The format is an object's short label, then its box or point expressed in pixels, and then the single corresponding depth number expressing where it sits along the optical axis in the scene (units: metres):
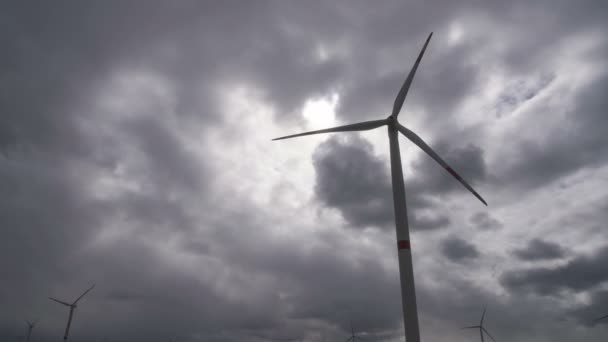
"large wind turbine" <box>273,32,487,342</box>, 48.78
